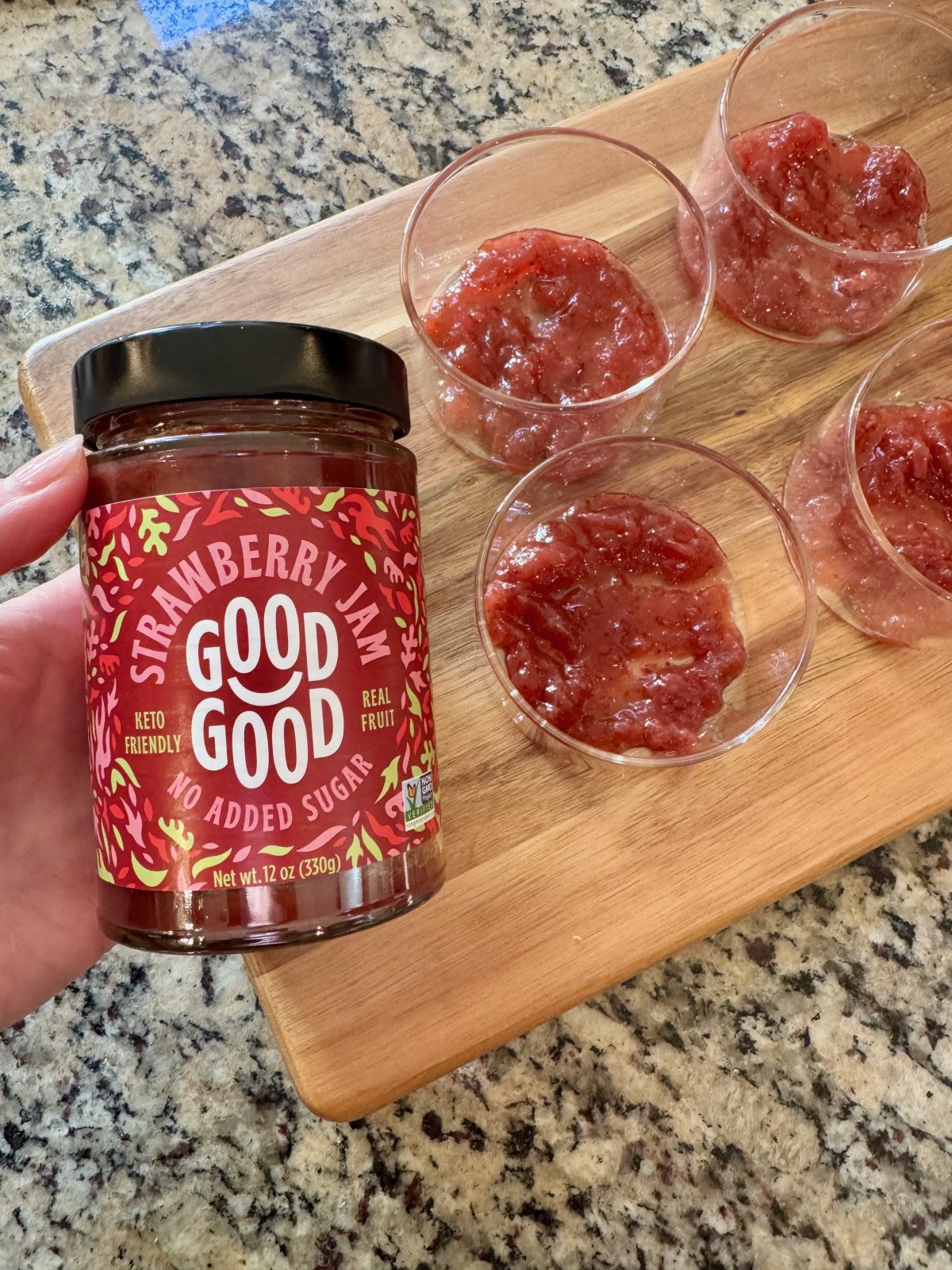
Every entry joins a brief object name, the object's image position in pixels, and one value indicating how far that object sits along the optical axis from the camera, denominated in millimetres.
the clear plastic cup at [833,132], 282
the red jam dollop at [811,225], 284
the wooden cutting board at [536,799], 258
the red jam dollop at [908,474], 281
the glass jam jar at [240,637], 191
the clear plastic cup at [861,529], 265
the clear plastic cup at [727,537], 264
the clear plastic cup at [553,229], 270
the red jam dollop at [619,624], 263
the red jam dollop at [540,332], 276
